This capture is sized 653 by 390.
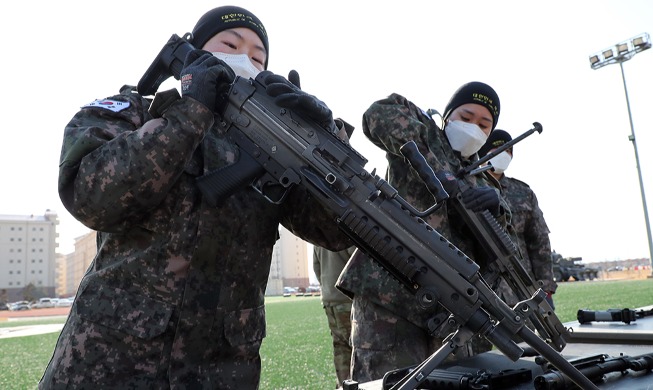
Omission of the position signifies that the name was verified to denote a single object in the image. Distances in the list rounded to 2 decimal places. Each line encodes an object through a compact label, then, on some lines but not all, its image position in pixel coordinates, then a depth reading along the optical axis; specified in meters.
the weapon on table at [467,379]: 1.44
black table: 1.56
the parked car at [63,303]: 56.83
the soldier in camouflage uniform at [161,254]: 1.56
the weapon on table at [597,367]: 1.42
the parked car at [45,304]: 56.03
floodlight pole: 20.16
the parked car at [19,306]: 51.94
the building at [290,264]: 83.94
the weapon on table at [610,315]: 2.88
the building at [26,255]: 77.69
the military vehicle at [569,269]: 30.92
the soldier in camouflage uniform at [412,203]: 2.55
